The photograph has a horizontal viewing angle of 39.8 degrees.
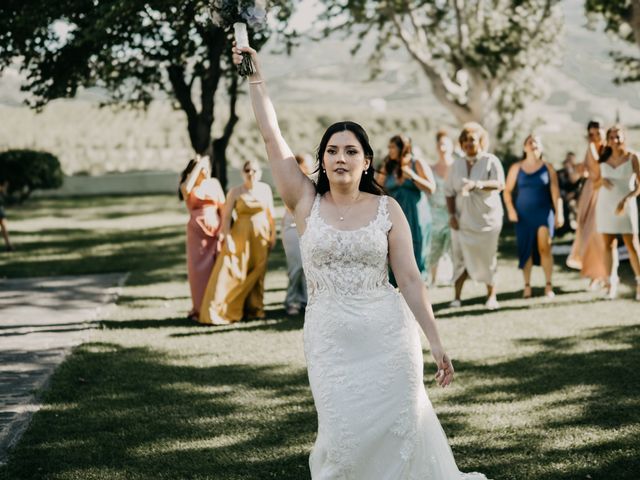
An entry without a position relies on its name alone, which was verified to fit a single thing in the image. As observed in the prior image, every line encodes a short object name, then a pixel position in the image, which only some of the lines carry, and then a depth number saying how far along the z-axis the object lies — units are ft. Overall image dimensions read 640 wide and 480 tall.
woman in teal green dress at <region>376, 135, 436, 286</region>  34.91
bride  13.37
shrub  108.06
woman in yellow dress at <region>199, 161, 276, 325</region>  35.27
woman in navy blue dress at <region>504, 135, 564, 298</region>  36.91
